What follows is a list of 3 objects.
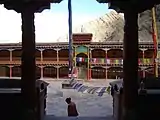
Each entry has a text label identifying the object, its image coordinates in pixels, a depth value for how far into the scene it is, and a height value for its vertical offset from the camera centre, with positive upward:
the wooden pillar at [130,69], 4.30 -0.15
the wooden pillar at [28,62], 4.32 +0.01
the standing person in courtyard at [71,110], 6.07 -1.47
